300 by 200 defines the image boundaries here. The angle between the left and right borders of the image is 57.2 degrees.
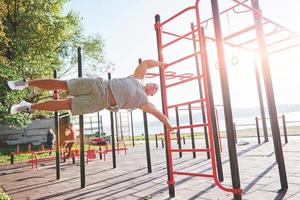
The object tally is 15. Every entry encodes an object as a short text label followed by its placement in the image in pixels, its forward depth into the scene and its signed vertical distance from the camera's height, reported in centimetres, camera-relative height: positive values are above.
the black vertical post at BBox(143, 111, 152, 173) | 660 -17
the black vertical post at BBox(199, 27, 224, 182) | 496 -5
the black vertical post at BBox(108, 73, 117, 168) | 782 -4
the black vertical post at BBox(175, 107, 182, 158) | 845 +49
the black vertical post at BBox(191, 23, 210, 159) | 668 +89
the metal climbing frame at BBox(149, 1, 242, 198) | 369 +76
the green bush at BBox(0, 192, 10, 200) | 427 -81
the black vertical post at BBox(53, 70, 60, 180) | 667 -18
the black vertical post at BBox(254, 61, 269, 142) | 1020 +92
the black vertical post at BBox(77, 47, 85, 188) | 551 -5
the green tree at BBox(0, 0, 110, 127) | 1354 +651
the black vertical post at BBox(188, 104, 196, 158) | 778 +44
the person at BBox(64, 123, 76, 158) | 1030 +24
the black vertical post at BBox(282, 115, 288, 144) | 938 -3
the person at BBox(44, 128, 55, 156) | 1508 +15
